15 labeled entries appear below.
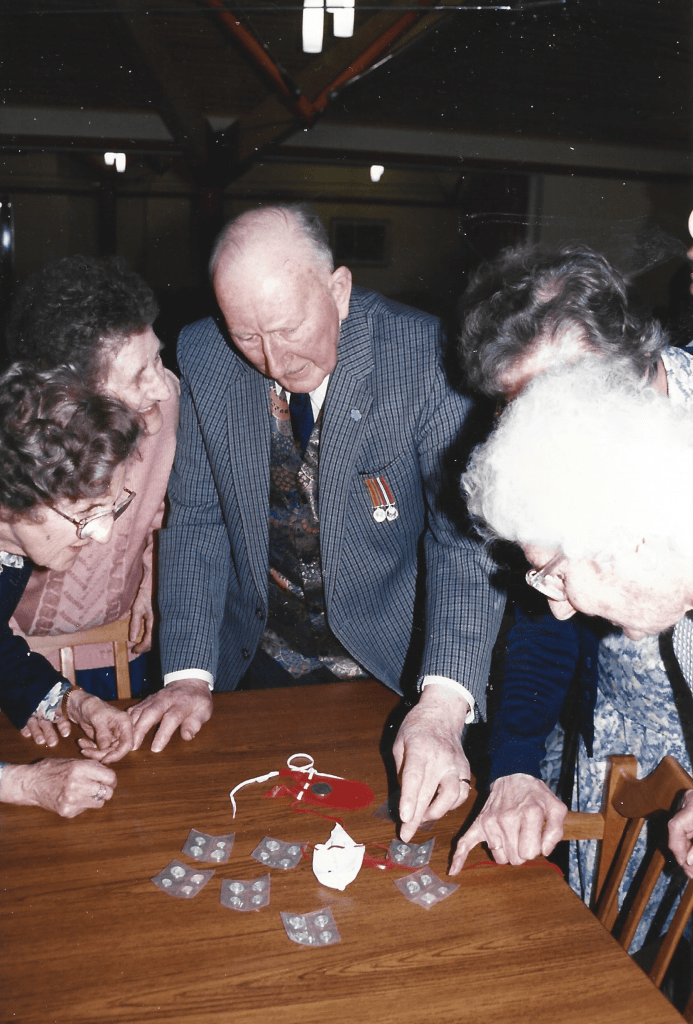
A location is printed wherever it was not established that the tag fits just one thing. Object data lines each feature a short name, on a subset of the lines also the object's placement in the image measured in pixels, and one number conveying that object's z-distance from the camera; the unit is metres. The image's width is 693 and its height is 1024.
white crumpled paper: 1.29
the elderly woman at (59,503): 1.52
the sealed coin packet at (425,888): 1.26
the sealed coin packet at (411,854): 1.35
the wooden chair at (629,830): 1.29
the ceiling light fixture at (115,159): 3.03
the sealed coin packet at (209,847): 1.35
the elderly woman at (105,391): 2.10
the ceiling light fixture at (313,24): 2.59
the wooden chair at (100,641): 2.25
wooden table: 1.06
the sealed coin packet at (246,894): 1.24
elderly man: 1.84
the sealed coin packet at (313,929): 1.17
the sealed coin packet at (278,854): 1.34
